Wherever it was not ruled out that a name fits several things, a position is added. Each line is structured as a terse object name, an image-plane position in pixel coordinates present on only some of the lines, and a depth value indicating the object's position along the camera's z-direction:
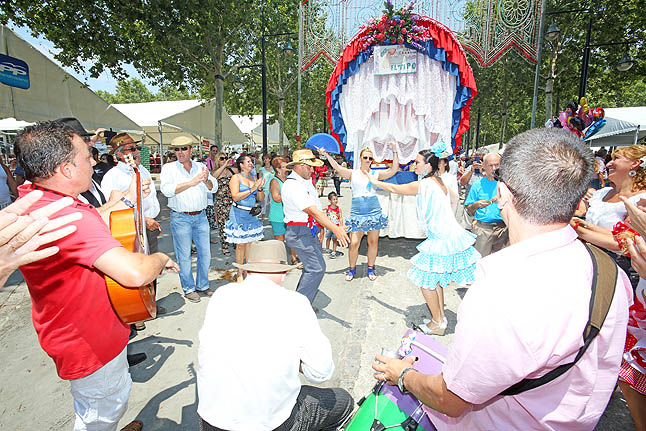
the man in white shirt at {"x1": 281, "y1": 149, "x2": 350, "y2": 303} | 3.79
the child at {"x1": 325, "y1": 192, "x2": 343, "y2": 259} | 6.52
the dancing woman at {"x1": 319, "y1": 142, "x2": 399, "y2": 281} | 5.11
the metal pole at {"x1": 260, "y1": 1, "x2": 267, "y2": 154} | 12.45
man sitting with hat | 1.55
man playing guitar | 1.56
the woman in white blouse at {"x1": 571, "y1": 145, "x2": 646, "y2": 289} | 2.45
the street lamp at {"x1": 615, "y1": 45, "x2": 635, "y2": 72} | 11.03
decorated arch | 5.77
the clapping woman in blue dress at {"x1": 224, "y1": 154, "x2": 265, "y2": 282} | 5.12
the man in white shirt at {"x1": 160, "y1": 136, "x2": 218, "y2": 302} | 4.25
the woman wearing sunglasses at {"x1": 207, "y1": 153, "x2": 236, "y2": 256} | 6.46
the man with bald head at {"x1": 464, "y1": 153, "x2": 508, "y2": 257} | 4.30
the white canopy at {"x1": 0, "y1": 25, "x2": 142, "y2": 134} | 5.23
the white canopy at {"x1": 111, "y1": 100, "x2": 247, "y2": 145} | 13.04
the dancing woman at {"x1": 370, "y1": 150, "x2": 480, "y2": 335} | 3.44
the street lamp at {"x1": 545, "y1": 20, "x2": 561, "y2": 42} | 10.45
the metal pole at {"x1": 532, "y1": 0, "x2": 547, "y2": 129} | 6.05
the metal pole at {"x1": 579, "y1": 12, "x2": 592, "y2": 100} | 9.95
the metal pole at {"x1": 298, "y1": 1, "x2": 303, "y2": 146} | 7.41
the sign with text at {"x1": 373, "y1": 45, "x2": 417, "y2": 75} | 6.02
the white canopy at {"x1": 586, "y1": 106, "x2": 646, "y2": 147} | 13.33
